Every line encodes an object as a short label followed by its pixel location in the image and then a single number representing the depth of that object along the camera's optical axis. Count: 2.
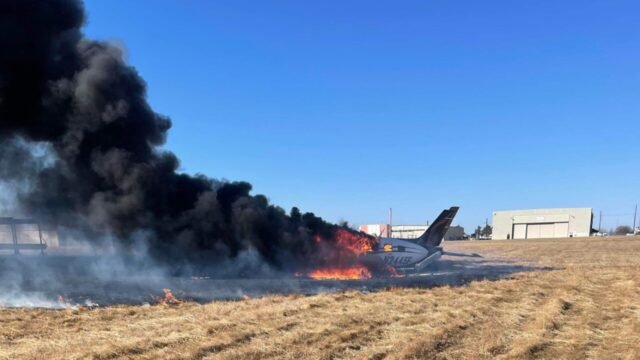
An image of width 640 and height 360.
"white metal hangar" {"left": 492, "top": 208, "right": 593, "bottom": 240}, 108.00
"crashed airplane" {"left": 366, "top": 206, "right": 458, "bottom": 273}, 26.36
